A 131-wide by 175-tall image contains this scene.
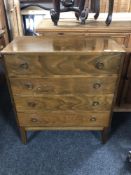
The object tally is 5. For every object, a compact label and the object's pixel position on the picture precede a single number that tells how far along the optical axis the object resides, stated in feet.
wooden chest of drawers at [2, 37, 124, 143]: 3.38
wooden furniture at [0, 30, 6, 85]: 6.11
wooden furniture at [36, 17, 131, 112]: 4.40
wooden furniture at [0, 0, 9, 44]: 6.56
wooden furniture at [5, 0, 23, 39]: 6.78
